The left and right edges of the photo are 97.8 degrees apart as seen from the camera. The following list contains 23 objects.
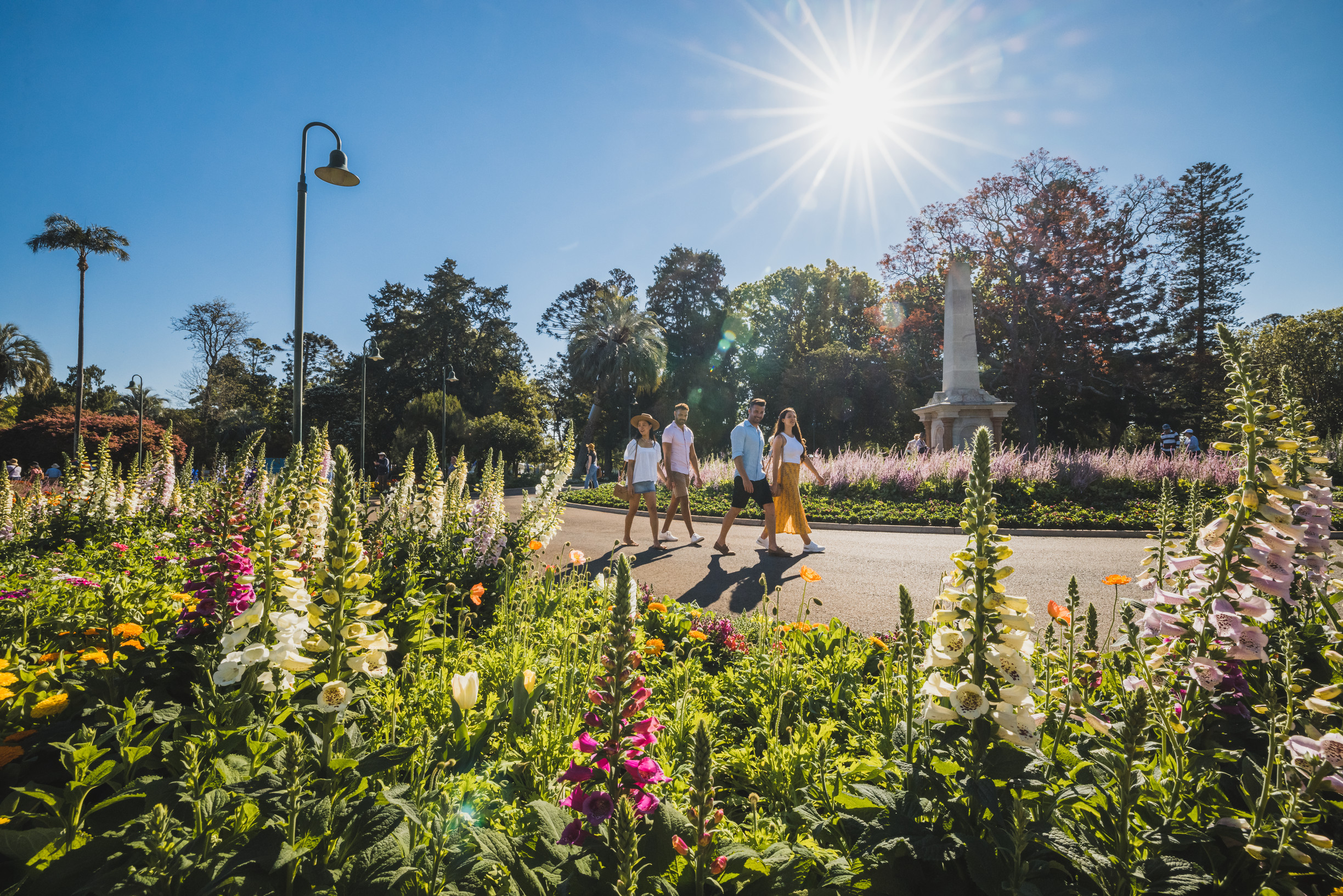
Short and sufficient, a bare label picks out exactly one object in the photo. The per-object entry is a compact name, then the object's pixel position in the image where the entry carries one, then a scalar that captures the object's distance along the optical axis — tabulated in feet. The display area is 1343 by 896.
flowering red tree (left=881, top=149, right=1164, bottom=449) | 86.94
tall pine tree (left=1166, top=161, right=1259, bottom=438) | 107.76
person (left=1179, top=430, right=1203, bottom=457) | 50.75
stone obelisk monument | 56.34
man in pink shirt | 29.68
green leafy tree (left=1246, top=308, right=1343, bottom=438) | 104.12
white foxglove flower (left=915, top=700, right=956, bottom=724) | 4.67
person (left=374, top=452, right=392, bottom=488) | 74.02
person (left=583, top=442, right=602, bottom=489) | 86.33
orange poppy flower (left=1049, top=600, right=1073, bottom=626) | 7.89
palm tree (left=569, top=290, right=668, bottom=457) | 127.44
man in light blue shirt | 26.50
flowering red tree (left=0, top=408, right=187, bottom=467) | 79.25
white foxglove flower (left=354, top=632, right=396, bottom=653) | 4.97
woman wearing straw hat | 29.48
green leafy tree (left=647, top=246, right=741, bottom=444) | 157.58
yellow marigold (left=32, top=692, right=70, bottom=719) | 6.22
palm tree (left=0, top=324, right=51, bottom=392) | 125.80
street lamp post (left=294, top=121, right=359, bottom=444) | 26.09
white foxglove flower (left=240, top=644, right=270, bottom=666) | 5.50
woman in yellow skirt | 27.96
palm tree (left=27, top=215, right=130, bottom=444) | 87.92
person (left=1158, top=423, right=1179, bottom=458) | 60.59
